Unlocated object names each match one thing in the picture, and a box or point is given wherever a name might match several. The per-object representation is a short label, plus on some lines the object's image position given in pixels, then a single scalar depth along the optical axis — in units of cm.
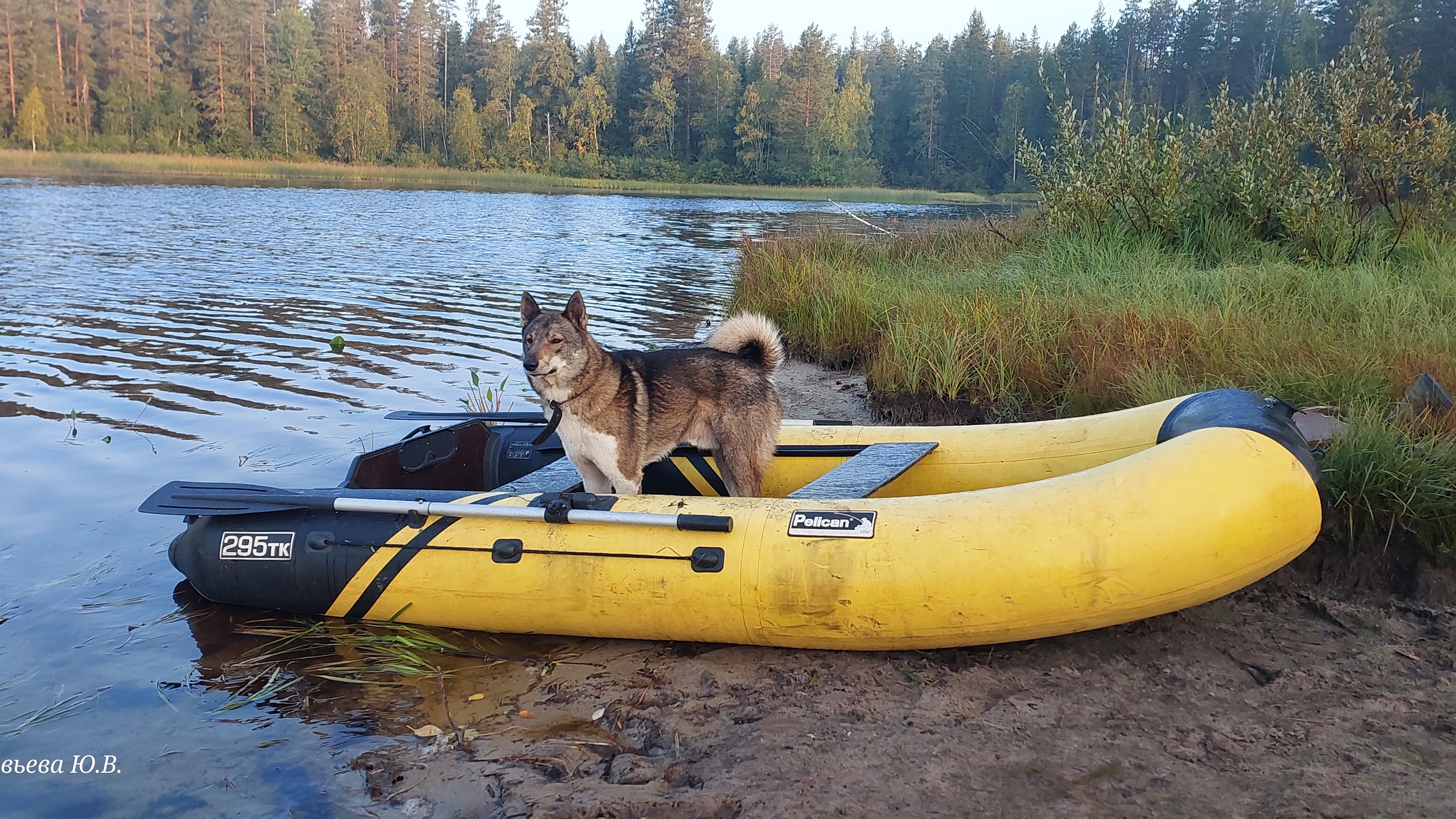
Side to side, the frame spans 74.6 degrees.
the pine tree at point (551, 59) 7969
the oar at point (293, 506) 419
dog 484
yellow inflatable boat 372
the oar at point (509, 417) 602
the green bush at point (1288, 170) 924
